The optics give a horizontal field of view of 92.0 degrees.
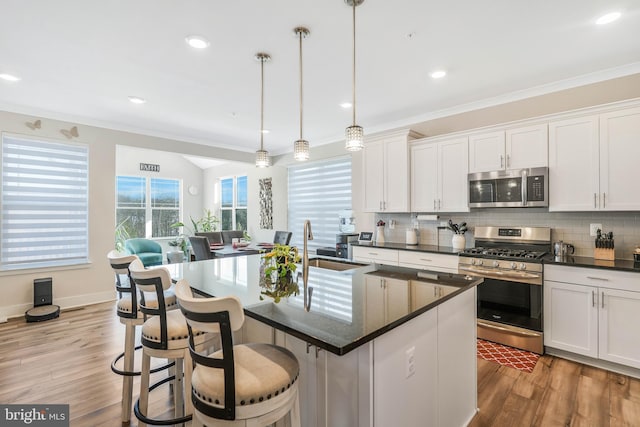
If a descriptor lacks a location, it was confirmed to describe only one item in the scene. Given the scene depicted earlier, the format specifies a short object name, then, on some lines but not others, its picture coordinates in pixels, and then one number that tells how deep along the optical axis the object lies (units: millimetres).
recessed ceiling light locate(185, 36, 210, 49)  2492
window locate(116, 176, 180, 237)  7855
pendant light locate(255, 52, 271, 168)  2783
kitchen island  1217
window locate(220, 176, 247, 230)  8094
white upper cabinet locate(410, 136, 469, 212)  3766
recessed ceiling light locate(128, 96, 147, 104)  3756
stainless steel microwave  3168
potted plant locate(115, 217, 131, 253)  7545
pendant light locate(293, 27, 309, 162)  2402
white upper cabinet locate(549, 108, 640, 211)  2730
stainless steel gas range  2961
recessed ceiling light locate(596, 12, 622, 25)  2189
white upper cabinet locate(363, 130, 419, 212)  4227
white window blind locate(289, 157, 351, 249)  5641
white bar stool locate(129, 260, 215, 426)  1627
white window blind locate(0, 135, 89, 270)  4137
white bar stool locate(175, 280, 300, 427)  1084
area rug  2768
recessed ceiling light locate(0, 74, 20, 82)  3207
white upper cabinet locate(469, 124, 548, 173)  3189
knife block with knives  2891
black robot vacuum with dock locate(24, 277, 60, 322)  3957
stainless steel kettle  3105
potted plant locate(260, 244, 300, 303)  1874
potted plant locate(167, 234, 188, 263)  6500
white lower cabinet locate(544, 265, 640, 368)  2516
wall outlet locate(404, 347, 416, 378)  1412
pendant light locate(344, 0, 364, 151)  2242
